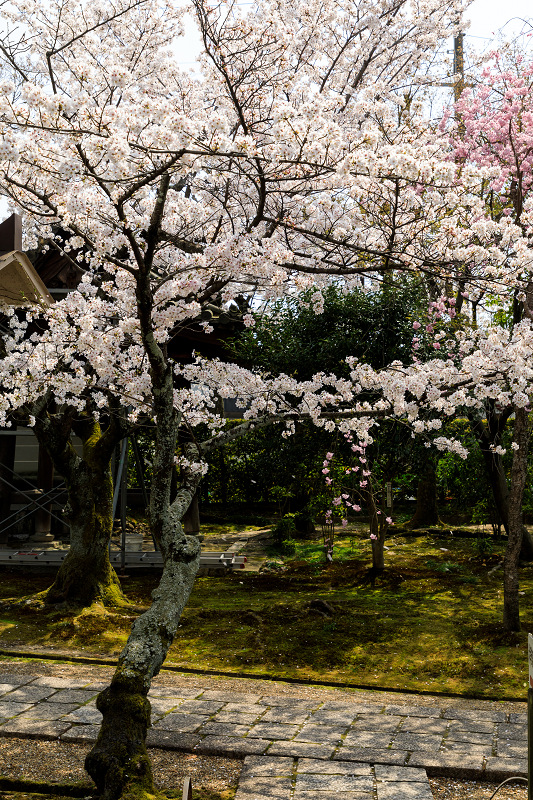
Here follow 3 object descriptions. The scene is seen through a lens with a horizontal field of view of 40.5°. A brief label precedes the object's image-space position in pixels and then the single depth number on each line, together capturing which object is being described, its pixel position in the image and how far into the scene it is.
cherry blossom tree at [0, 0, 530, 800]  4.31
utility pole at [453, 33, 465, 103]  11.59
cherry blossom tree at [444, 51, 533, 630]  7.57
